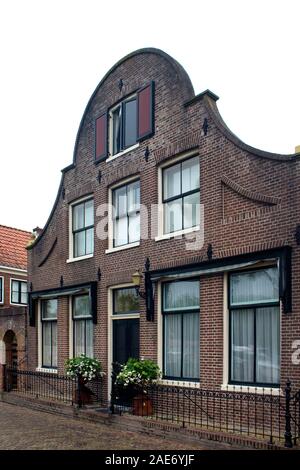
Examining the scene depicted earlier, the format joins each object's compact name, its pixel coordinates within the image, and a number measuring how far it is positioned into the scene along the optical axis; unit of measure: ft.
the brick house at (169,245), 33.19
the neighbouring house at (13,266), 86.12
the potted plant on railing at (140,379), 38.17
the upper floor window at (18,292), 88.07
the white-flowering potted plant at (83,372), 44.73
